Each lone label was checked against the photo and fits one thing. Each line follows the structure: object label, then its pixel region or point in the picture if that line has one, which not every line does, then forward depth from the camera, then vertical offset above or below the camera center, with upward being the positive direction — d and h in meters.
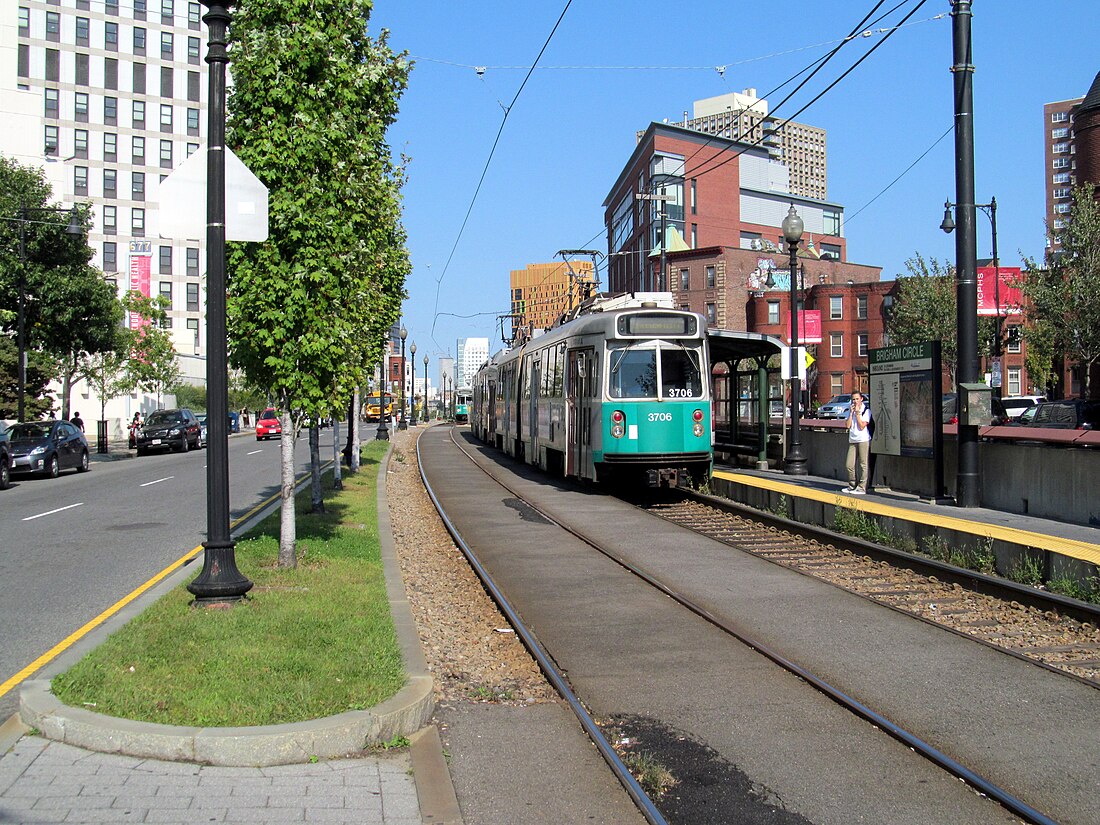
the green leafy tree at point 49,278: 30.39 +4.64
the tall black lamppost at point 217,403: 7.94 +0.16
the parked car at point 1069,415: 24.20 +0.10
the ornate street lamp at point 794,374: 21.30 +1.01
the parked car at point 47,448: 26.03 -0.71
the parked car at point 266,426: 52.03 -0.23
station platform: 10.10 -1.28
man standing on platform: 17.39 -0.37
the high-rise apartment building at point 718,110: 170.00 +58.69
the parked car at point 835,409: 47.74 +0.54
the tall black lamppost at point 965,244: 14.53 +2.64
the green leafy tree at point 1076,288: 32.03 +4.41
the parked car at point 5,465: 23.61 -1.03
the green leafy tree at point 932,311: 48.84 +5.54
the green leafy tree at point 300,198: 9.48 +2.22
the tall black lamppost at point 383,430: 45.59 -0.44
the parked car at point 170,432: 39.97 -0.40
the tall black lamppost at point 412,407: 86.07 +1.30
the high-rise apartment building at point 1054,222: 34.03 +7.11
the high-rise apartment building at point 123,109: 69.38 +23.34
